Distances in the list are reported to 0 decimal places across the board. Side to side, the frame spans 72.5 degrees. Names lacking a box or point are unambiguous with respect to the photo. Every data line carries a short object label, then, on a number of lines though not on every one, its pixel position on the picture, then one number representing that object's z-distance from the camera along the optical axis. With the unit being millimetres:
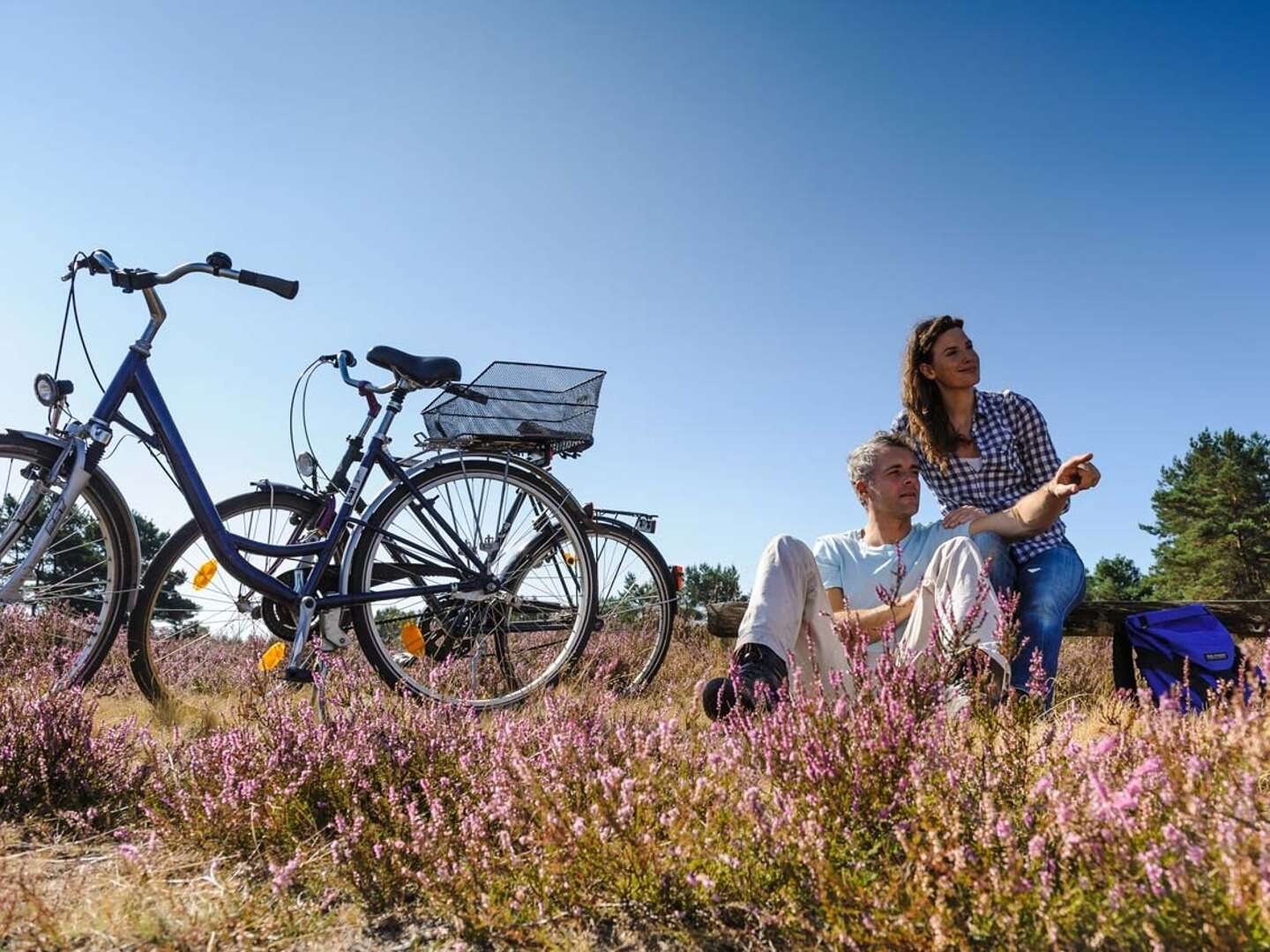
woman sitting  4234
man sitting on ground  2979
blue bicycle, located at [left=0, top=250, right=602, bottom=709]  3492
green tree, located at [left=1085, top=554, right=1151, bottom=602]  33531
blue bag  3693
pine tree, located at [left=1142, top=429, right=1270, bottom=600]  26203
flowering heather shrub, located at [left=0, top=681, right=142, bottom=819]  2541
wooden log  4984
